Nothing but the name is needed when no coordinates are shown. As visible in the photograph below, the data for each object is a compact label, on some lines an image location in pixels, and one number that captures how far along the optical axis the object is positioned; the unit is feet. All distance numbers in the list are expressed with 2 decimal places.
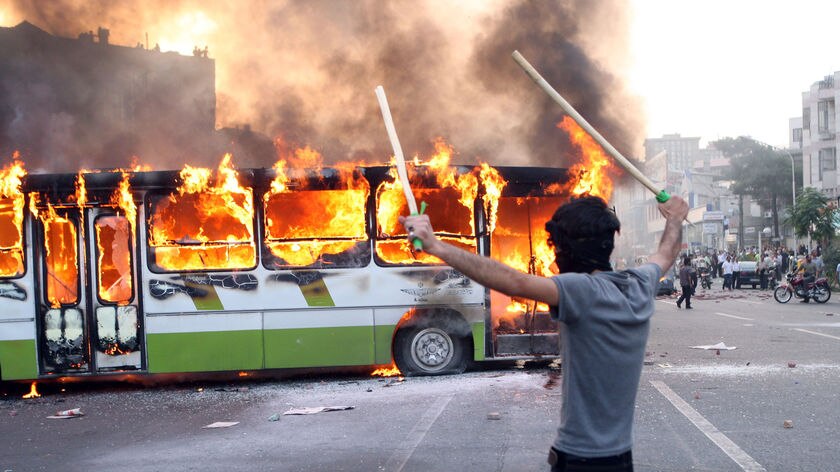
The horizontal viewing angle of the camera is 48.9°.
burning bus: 37.86
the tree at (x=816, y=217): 120.37
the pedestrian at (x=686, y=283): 86.38
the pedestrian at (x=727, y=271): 127.24
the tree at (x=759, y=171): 230.68
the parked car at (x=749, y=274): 130.21
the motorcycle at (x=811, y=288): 88.94
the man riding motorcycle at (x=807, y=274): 89.04
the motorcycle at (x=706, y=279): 135.54
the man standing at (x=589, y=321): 9.76
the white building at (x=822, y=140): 181.27
